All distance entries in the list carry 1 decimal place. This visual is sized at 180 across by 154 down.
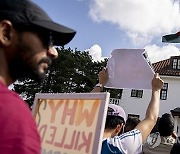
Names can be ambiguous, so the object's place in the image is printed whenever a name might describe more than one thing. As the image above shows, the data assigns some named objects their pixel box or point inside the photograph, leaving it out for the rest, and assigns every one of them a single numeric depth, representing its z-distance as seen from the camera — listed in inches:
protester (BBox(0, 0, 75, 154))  20.8
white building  600.1
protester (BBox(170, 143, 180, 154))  46.7
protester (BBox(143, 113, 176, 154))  71.5
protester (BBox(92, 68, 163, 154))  43.9
